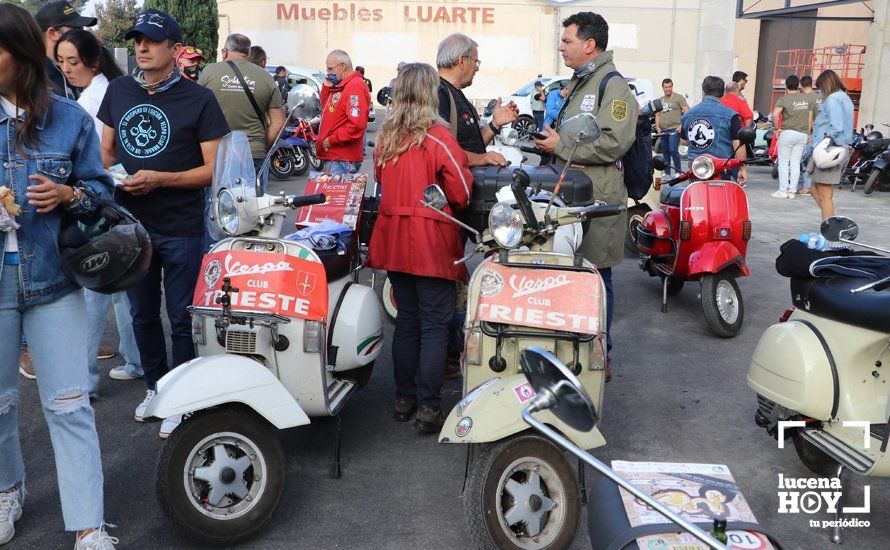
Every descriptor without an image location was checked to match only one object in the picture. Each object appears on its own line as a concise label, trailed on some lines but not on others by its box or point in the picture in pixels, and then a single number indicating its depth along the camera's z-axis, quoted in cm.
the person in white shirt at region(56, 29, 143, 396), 467
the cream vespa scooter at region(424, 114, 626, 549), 303
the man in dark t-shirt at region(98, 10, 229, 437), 397
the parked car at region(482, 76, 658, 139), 1302
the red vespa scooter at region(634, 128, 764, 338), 587
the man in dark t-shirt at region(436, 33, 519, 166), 478
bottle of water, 369
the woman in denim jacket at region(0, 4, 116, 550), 277
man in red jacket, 738
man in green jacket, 472
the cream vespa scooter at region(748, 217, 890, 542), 327
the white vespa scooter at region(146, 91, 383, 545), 310
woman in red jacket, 402
